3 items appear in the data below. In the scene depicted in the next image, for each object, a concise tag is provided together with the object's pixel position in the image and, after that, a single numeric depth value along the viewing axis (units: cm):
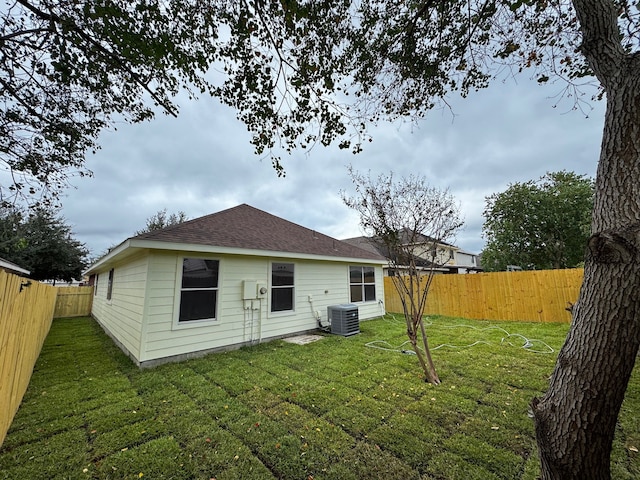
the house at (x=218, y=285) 514
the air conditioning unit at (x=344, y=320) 741
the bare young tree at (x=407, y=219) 422
